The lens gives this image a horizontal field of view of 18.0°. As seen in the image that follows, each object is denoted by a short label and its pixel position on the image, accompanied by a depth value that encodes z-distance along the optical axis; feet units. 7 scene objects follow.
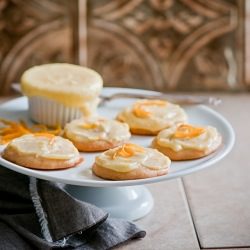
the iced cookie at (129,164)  2.40
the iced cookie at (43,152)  2.45
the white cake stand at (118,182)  2.38
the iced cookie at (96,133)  2.62
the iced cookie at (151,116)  2.78
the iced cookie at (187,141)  2.56
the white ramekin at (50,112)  2.89
